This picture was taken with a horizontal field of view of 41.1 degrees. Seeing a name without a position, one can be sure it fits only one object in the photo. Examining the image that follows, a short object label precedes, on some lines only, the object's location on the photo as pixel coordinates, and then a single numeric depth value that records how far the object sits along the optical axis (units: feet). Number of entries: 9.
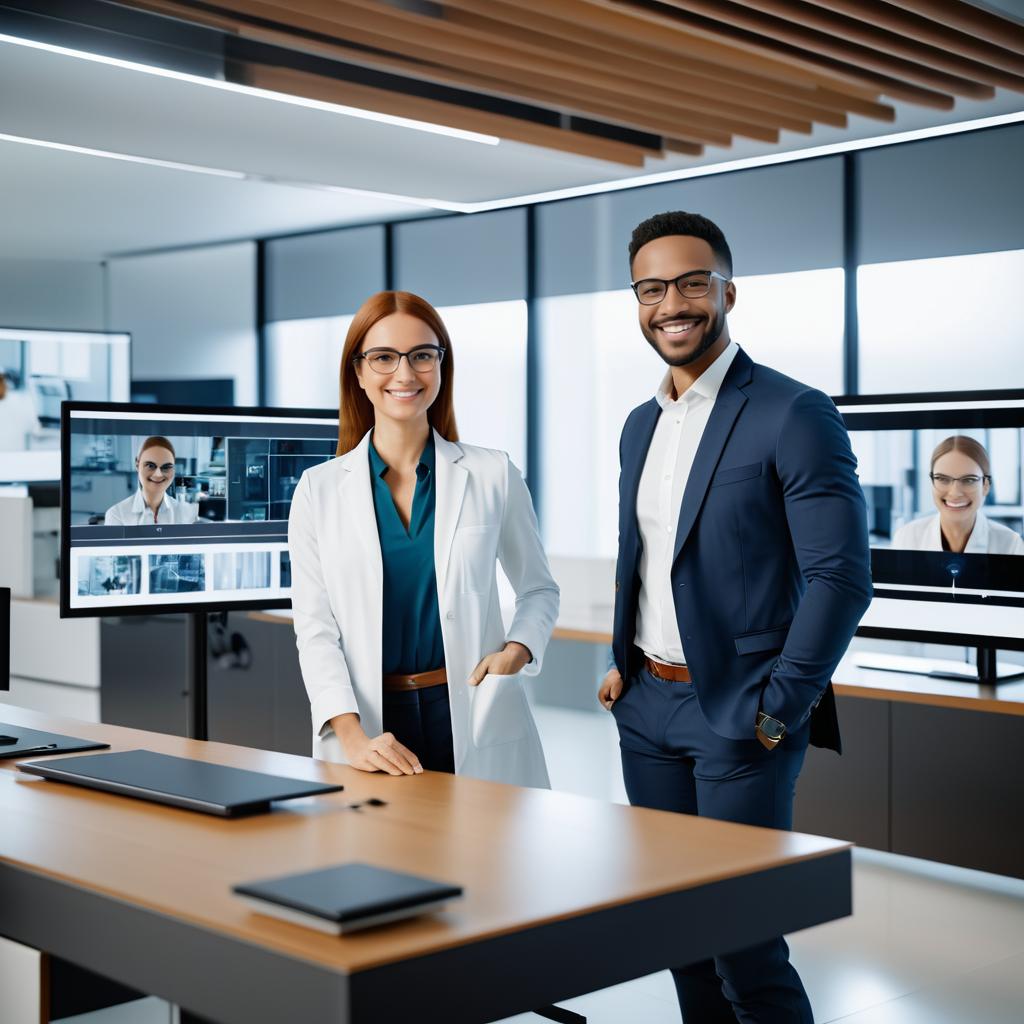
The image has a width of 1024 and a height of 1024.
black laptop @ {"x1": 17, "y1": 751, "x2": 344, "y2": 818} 6.21
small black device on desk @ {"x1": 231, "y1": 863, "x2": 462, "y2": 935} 4.35
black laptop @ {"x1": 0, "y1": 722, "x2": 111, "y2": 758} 7.78
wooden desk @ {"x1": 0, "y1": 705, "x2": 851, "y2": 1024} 4.31
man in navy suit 7.46
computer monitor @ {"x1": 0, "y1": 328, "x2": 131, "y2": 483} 32.60
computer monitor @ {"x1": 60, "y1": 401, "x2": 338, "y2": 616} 11.94
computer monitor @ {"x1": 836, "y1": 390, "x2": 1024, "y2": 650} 13.51
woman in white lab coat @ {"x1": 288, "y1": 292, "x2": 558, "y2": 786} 8.06
